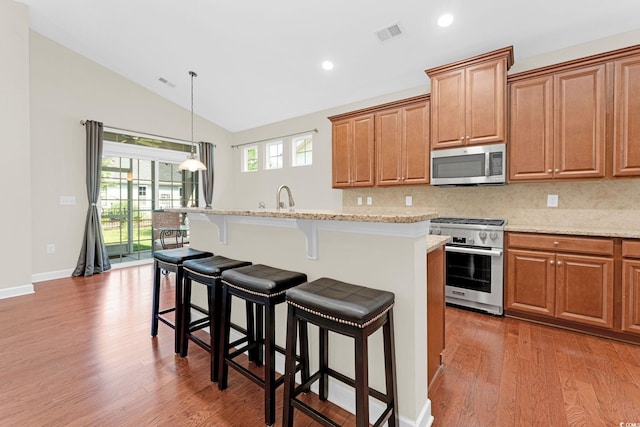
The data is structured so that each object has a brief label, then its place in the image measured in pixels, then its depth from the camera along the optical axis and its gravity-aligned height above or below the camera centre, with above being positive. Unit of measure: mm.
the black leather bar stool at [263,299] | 1560 -501
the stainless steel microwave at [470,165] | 2979 +506
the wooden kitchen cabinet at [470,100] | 2908 +1193
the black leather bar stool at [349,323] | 1188 -496
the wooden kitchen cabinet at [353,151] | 4012 +879
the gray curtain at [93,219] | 4539 -108
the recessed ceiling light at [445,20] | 2805 +1900
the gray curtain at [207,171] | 6086 +889
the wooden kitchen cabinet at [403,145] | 3543 +866
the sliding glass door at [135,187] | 5023 +466
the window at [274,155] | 5789 +1164
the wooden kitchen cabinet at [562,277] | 2445 -602
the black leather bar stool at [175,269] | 2293 -473
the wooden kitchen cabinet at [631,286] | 2326 -609
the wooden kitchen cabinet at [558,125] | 2605 +833
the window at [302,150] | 5242 +1160
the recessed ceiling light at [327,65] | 3806 +1967
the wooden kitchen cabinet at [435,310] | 1718 -627
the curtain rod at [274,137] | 5037 +1470
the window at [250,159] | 6273 +1191
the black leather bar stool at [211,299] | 1916 -609
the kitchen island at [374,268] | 1432 -322
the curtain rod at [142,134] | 4832 +1445
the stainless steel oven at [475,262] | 2924 -537
